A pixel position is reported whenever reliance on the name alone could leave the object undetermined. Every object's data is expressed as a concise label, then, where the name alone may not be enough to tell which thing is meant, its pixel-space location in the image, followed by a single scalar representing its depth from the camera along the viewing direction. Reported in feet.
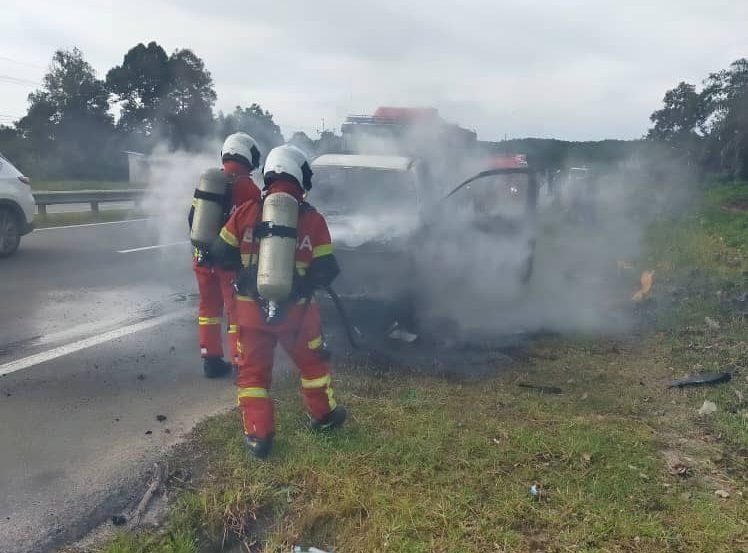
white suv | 31.30
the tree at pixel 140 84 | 119.96
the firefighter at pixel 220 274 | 16.02
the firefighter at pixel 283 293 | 11.58
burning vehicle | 19.70
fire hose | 12.33
